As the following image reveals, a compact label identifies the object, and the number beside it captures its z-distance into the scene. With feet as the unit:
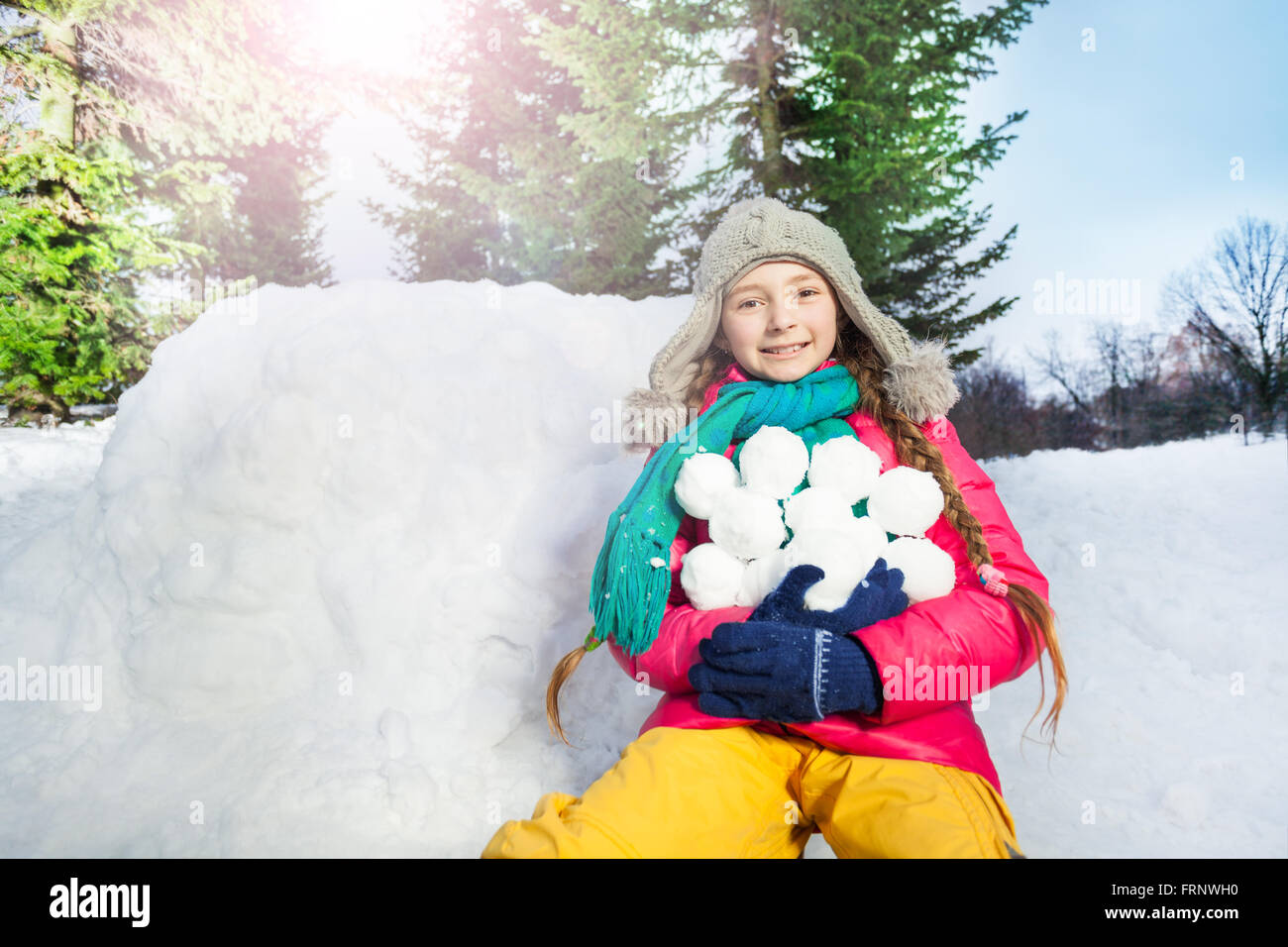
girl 4.53
